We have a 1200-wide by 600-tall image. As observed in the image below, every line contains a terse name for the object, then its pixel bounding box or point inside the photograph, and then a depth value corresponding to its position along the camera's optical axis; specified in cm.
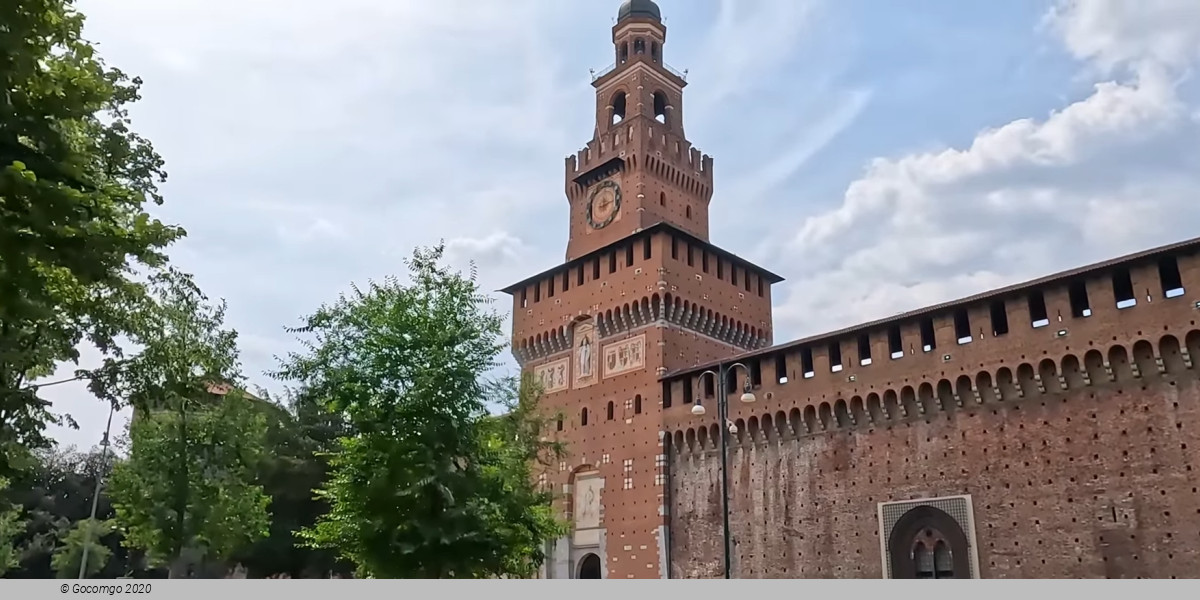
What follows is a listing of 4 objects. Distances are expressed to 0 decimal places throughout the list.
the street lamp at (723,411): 1670
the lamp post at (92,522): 3005
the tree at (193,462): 2309
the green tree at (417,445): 1780
